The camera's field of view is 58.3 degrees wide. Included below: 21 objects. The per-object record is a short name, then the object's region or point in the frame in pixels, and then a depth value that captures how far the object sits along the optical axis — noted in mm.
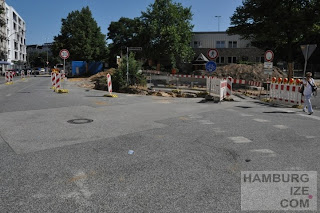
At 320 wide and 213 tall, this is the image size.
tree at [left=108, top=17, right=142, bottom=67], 68500
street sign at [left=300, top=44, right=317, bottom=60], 14586
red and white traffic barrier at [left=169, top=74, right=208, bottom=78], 26112
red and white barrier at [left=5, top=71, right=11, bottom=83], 28250
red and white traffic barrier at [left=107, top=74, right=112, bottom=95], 16094
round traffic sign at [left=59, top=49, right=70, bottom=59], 19547
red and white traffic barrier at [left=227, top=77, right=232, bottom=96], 15961
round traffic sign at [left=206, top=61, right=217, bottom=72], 16017
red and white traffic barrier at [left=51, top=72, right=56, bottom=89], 18609
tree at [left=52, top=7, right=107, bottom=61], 51250
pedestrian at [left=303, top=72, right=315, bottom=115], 11125
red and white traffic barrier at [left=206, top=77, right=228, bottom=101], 15126
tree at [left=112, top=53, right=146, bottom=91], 20562
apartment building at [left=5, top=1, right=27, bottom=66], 87000
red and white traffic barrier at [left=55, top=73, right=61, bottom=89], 17670
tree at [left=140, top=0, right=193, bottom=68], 44375
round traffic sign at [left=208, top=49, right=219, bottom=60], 15449
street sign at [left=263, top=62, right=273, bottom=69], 15984
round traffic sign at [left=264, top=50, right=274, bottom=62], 15922
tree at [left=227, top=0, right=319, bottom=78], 23656
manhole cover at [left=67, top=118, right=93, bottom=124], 8297
